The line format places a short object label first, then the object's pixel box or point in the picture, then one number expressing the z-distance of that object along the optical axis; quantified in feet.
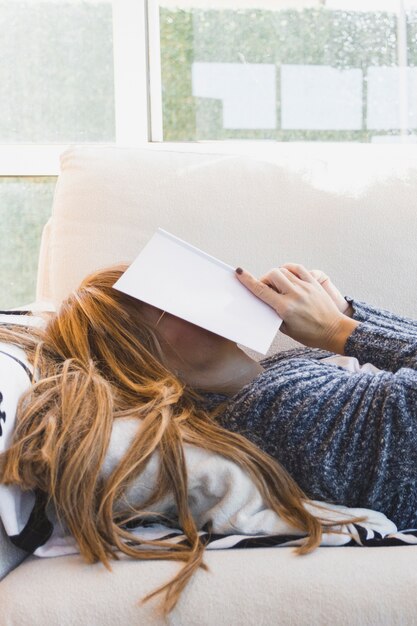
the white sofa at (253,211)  4.35
